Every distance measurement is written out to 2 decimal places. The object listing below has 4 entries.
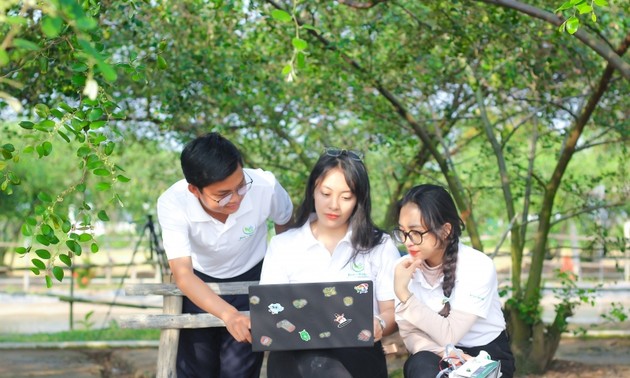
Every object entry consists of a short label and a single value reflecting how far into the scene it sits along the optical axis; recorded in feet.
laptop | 10.93
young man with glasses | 12.25
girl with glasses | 11.58
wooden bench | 12.49
